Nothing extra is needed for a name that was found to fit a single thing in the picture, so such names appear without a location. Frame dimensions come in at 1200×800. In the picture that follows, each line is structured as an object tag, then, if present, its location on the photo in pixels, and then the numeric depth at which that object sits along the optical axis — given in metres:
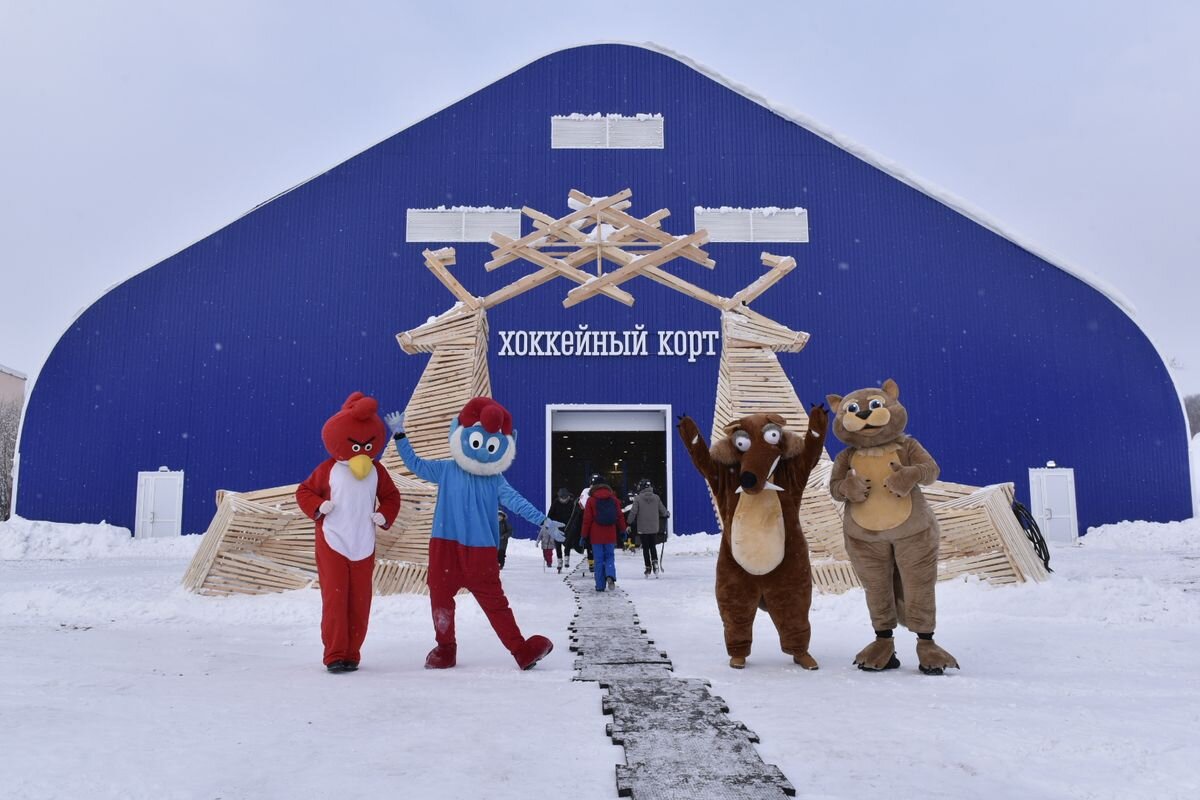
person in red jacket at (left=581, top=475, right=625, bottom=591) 9.49
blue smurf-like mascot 4.76
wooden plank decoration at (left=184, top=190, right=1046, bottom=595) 6.97
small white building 31.03
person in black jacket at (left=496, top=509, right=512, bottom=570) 11.24
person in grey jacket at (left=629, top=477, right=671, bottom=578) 11.28
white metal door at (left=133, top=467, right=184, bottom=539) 15.95
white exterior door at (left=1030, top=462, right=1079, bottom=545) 16.05
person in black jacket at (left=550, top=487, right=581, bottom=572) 12.80
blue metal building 16.22
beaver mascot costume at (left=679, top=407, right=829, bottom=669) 4.77
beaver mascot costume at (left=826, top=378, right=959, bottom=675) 4.58
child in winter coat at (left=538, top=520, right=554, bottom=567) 13.15
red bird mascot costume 4.60
